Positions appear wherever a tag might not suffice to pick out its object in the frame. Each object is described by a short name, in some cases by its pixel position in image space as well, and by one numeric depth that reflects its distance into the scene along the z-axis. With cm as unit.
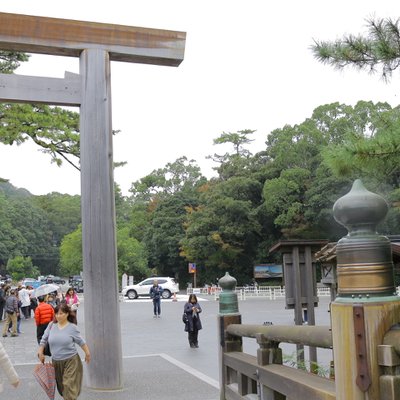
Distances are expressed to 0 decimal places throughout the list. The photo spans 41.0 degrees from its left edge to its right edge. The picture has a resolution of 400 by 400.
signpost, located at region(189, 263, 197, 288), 4394
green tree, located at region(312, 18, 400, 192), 487
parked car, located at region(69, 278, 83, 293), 5304
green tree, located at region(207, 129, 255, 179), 4653
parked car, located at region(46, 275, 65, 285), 6577
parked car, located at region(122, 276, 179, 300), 3603
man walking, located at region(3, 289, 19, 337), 1645
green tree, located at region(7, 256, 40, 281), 5974
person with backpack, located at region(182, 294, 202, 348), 1322
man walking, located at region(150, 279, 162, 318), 2189
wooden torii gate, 773
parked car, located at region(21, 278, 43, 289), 5065
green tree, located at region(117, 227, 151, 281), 4688
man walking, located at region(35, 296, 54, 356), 1187
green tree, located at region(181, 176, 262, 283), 4281
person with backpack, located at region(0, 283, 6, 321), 2102
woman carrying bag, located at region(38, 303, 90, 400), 610
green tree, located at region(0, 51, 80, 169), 1161
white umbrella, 1357
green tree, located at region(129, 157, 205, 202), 6612
